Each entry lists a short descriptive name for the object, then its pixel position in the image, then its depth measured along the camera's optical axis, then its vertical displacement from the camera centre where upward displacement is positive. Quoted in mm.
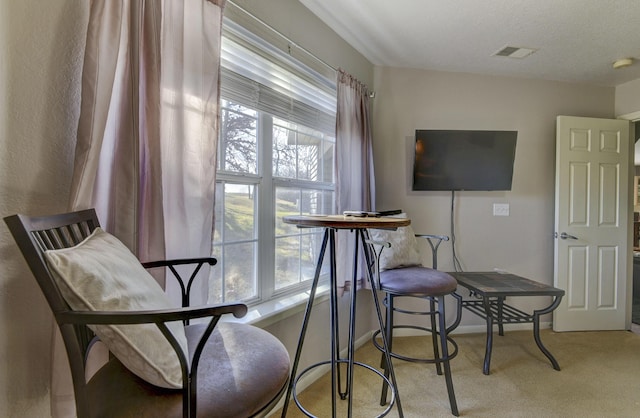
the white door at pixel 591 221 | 2949 -108
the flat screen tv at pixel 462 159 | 2750 +444
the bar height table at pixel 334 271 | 1190 -301
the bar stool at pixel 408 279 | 1745 -429
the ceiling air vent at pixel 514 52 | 2434 +1259
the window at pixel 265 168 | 1599 +225
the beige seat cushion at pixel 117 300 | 679 -223
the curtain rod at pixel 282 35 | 1533 +971
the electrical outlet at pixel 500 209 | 2971 -2
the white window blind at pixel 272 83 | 1554 +731
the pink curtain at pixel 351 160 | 2211 +351
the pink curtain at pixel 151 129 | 936 +258
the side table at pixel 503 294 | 2277 -622
